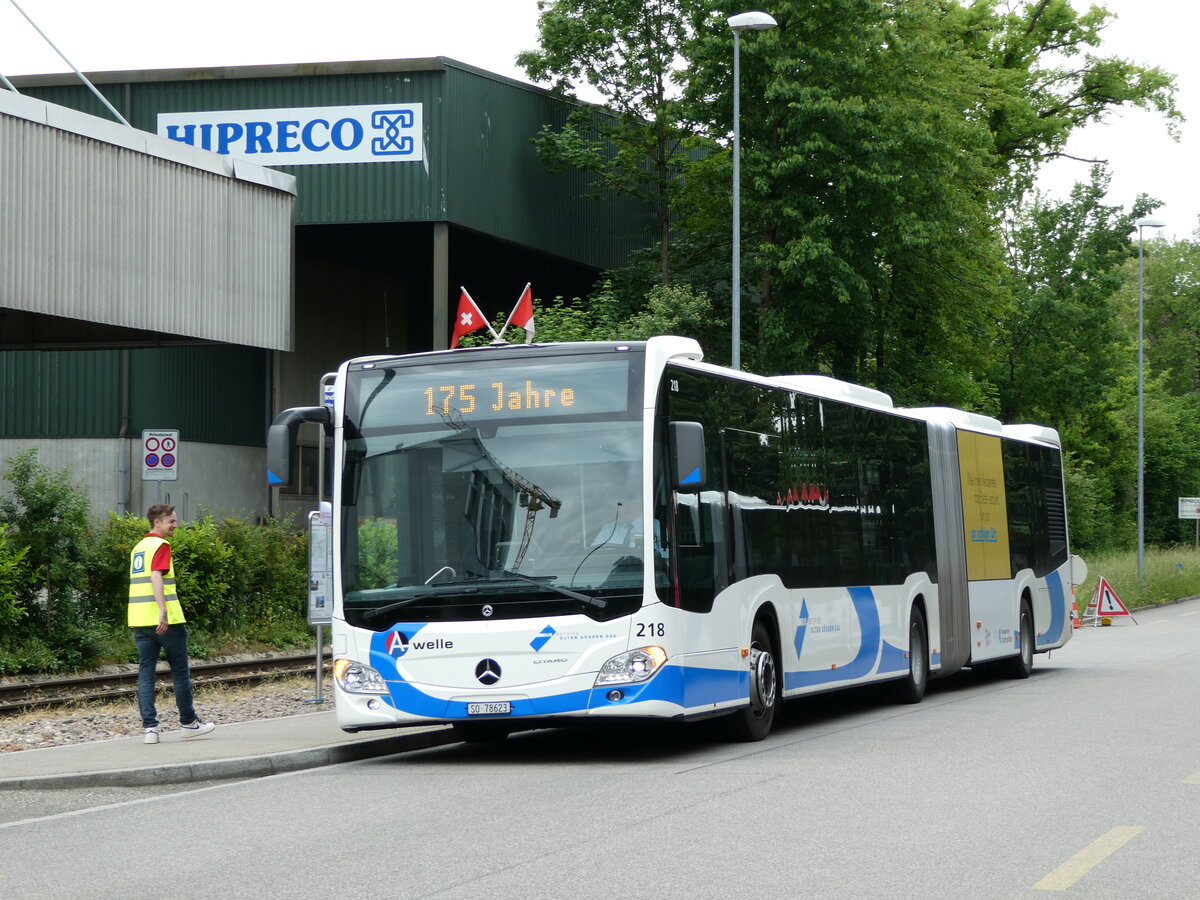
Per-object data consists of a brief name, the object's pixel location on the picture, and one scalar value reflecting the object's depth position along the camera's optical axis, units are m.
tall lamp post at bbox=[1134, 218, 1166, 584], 47.47
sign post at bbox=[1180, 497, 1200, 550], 56.74
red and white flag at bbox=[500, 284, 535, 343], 29.30
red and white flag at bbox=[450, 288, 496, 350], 32.38
